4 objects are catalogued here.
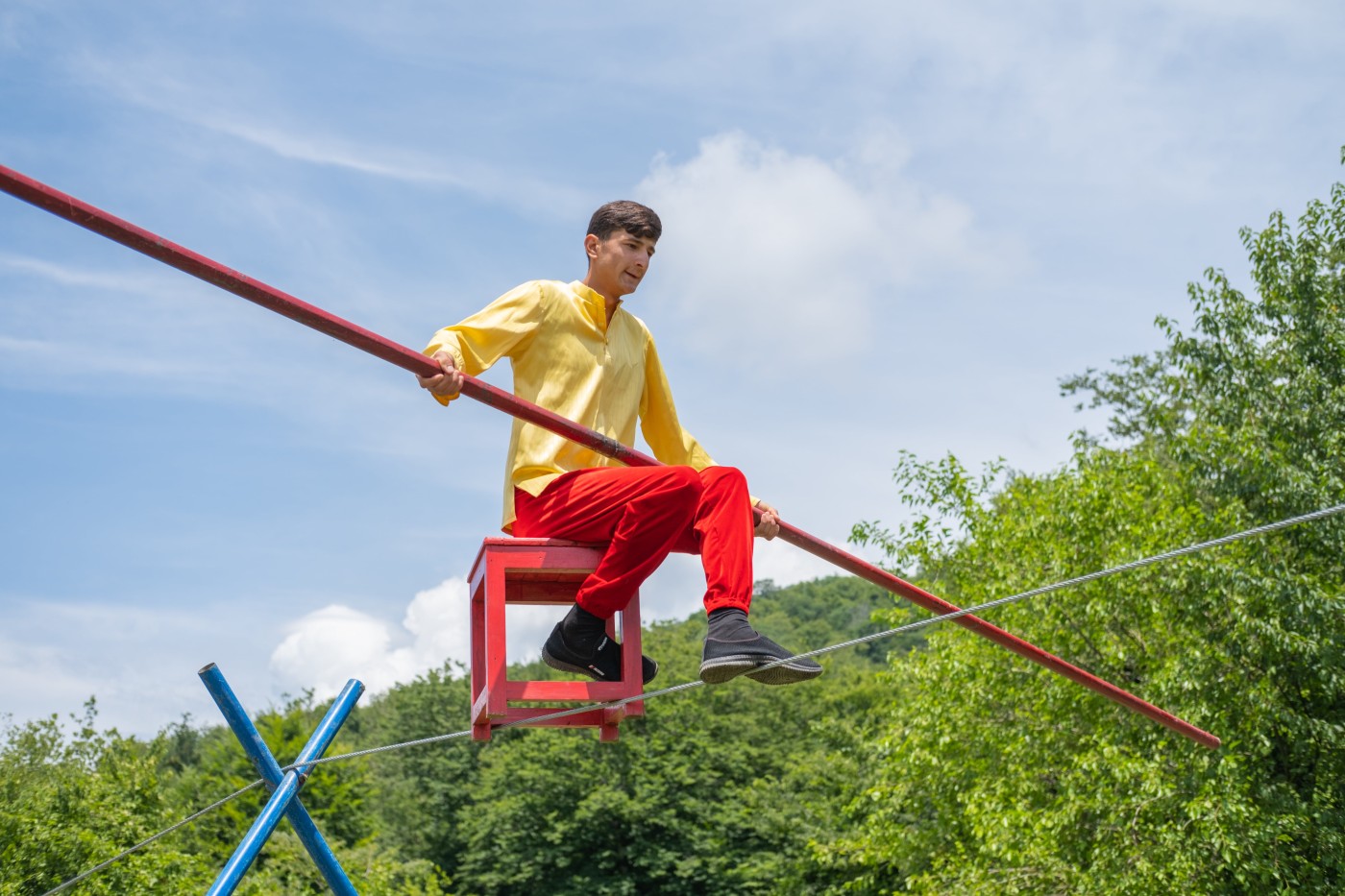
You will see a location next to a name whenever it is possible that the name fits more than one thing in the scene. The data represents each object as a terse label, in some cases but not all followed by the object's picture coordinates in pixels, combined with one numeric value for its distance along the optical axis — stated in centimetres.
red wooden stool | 482
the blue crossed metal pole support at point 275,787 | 524
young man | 459
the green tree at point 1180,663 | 1459
